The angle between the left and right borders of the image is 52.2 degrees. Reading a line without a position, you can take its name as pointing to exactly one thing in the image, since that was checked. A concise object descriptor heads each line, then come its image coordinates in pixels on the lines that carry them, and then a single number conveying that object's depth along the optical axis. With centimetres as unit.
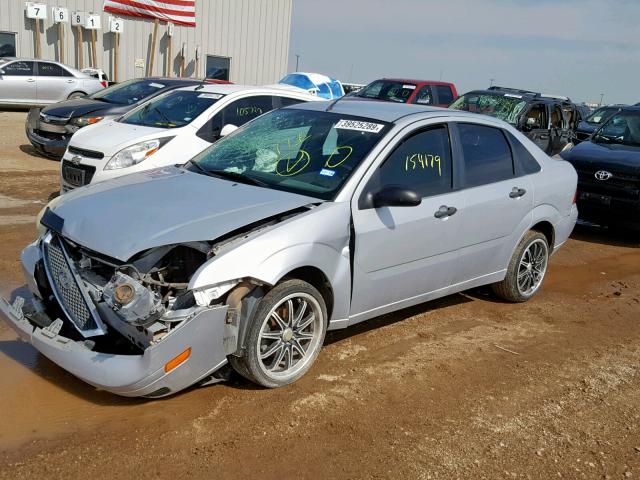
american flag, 2342
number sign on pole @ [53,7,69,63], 2227
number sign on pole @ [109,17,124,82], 2353
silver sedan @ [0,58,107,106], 1859
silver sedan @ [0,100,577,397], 362
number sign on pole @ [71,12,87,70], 2280
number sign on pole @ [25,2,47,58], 2172
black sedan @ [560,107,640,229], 901
